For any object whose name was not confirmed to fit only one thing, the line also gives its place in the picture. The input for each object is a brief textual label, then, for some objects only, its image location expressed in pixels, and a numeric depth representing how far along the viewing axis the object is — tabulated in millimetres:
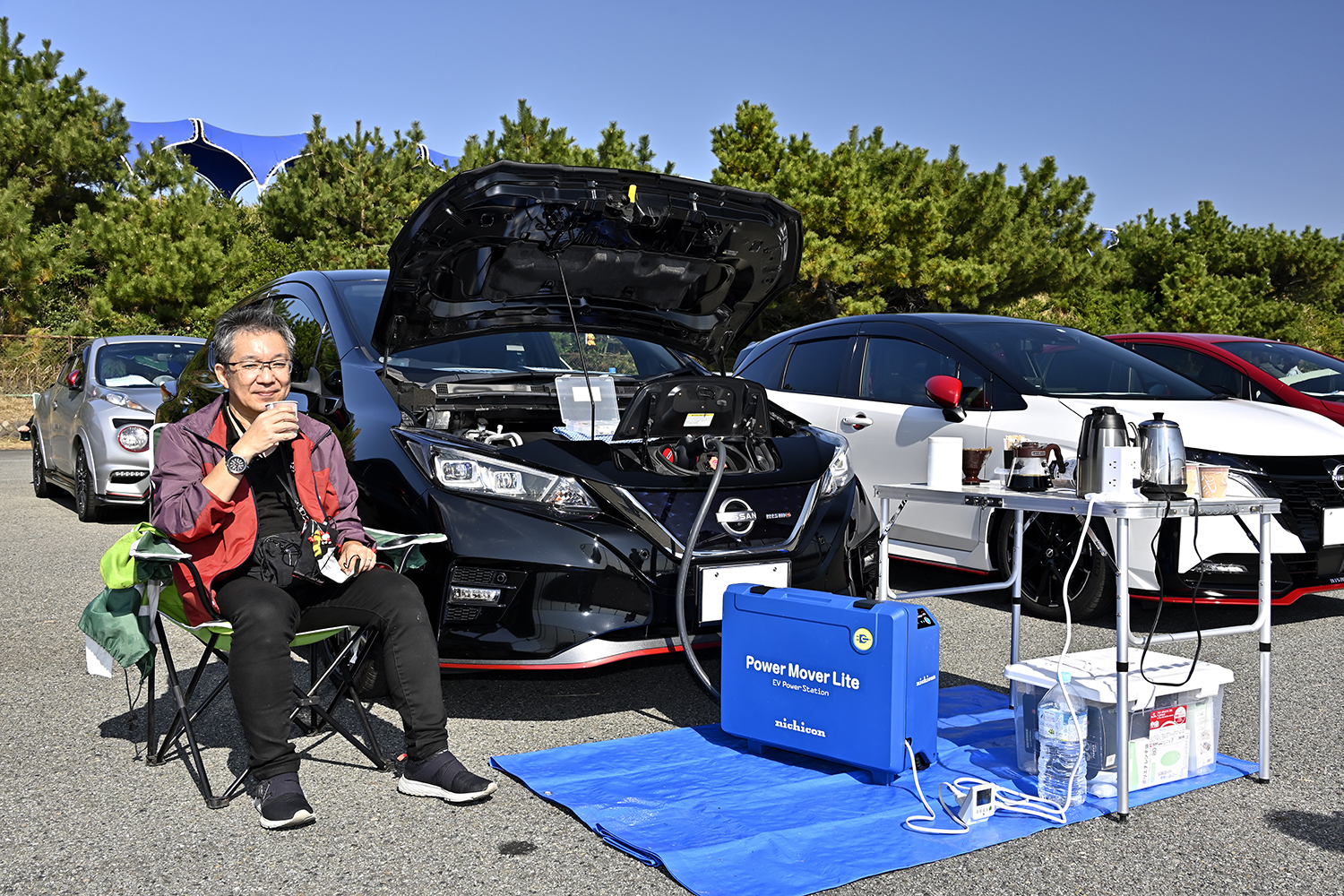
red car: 7723
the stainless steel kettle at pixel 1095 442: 3285
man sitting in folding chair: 3004
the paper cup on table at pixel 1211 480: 3422
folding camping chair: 3105
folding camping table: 3025
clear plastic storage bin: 3207
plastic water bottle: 3174
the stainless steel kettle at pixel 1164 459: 3271
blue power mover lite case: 3219
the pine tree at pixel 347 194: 23328
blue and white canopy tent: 39531
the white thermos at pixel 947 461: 3859
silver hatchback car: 8570
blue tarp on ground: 2719
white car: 4918
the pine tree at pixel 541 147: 25125
